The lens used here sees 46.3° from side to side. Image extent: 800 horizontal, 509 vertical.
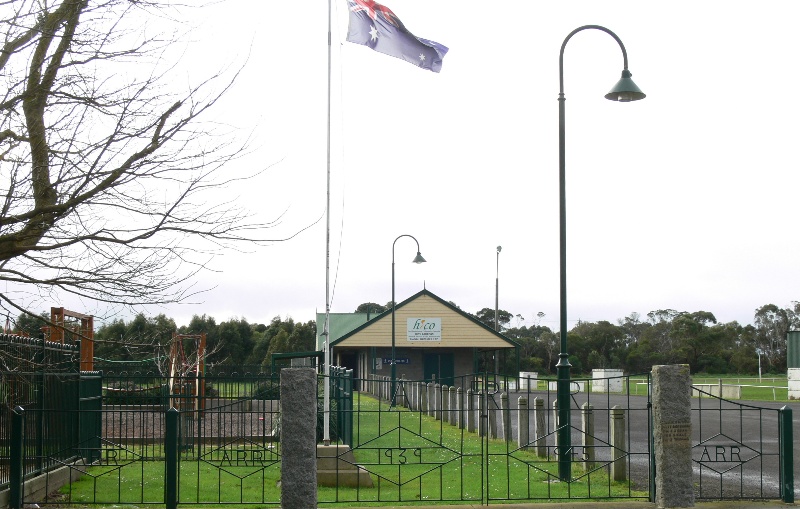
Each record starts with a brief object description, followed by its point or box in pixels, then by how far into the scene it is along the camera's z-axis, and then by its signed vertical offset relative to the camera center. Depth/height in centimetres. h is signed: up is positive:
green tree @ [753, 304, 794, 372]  6759 -74
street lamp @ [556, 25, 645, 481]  1281 +45
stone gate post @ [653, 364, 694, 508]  1073 -133
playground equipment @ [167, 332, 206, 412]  2295 -128
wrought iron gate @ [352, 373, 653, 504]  1233 -233
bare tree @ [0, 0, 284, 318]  796 +149
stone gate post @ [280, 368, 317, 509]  1002 -126
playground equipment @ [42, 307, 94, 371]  1528 -21
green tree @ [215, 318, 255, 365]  4766 -110
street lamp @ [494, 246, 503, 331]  4972 +158
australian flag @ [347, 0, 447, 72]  1555 +478
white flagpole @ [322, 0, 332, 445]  1410 +29
